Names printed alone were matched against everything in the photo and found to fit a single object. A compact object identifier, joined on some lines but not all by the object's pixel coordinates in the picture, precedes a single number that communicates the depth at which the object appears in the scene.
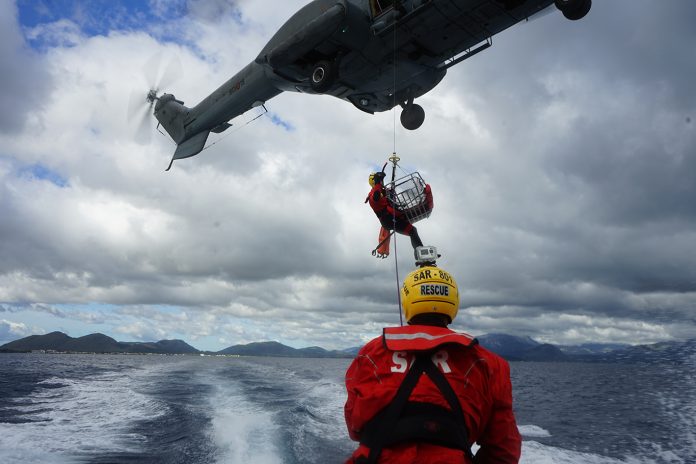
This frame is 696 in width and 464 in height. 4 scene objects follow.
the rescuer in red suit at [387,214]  6.05
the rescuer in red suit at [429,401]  1.96
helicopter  9.59
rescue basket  5.81
